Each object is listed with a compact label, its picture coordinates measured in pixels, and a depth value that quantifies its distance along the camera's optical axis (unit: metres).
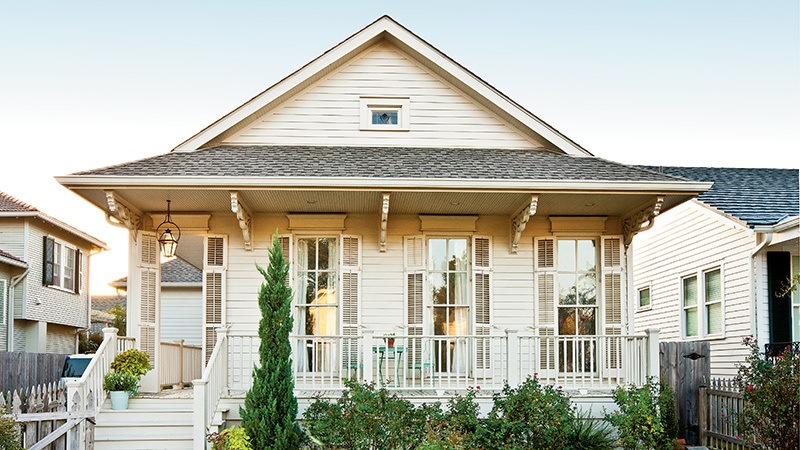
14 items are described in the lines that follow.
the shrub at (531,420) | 11.13
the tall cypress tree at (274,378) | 10.90
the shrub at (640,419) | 11.40
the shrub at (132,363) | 12.55
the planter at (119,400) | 12.31
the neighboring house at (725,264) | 15.92
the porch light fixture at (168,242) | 13.23
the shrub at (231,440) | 10.59
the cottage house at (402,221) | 12.94
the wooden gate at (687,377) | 13.59
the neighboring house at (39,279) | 25.48
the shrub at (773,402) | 10.55
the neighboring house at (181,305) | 31.89
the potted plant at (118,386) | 12.30
